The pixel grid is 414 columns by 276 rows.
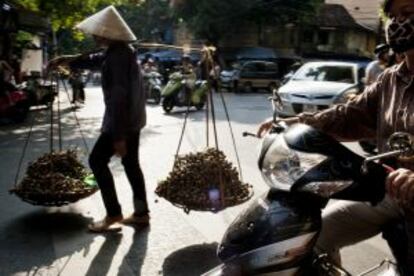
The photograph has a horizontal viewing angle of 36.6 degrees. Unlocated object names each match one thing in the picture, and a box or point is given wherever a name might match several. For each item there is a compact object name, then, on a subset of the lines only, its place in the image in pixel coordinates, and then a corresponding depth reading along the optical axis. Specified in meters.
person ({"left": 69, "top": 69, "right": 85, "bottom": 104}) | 19.33
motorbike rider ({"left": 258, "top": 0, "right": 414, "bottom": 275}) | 2.35
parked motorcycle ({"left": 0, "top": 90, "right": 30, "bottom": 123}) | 13.83
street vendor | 5.06
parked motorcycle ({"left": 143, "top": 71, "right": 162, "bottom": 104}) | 21.33
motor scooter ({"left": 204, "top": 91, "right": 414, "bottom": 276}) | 2.06
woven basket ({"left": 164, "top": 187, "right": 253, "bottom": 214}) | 4.85
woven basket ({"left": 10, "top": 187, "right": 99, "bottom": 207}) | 5.34
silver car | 12.75
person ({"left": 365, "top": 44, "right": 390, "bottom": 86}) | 8.84
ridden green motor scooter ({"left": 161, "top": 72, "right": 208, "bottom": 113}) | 17.97
